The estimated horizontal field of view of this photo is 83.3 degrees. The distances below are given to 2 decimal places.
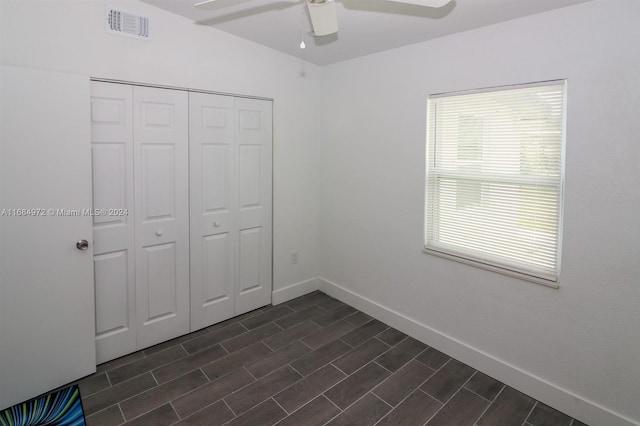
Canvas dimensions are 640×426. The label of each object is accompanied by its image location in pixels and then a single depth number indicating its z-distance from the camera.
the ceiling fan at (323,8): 1.61
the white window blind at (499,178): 2.25
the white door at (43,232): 2.10
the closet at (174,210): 2.58
